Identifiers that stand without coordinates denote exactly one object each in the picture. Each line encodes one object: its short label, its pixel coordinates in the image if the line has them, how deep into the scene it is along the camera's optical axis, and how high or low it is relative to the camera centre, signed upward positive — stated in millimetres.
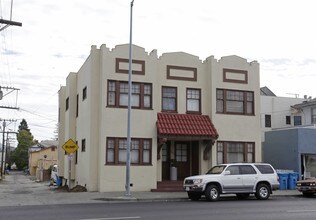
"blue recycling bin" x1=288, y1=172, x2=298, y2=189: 29094 -1364
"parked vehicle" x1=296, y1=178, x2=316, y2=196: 23808 -1457
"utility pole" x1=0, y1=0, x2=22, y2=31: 23594 +6808
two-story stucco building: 26484 +2470
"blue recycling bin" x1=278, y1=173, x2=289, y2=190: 28938 -1358
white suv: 21172 -1116
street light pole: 22638 +1071
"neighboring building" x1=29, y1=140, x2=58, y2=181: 56753 -603
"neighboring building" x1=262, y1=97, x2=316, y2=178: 30500 +572
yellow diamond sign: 25312 +558
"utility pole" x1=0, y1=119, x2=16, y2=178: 73438 +4851
